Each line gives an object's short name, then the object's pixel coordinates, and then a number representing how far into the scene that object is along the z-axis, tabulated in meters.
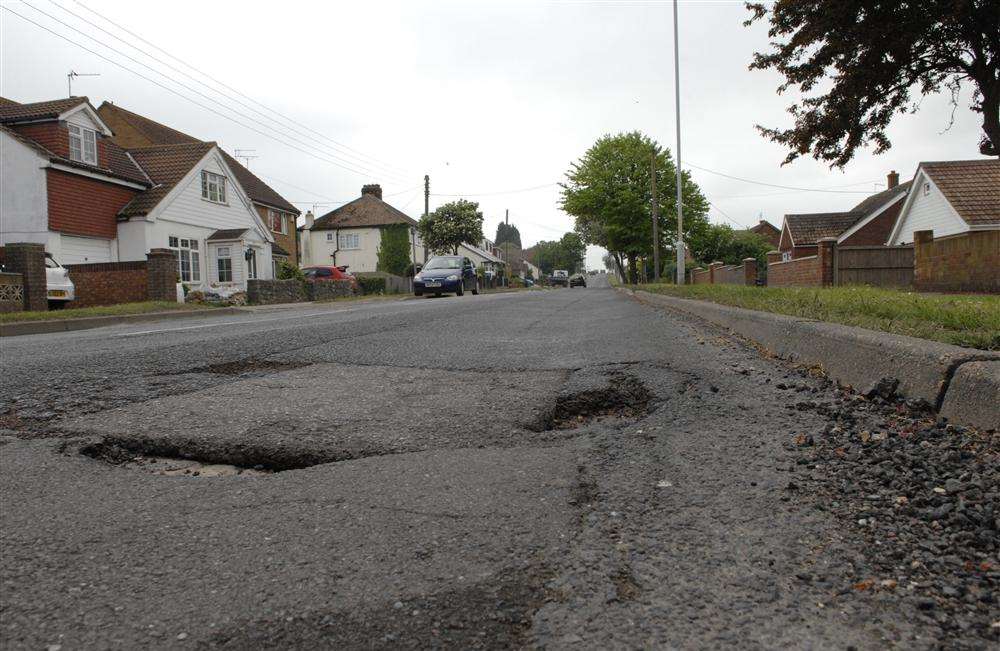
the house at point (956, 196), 22.55
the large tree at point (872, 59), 10.60
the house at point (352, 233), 50.91
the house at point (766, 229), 82.00
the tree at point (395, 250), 48.41
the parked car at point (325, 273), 31.66
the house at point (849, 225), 36.50
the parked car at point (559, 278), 78.19
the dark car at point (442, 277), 27.47
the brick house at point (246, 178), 33.38
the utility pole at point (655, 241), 36.51
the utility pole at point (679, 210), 26.16
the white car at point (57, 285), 15.91
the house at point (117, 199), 19.97
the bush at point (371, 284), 32.50
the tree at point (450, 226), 51.22
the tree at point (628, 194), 47.28
